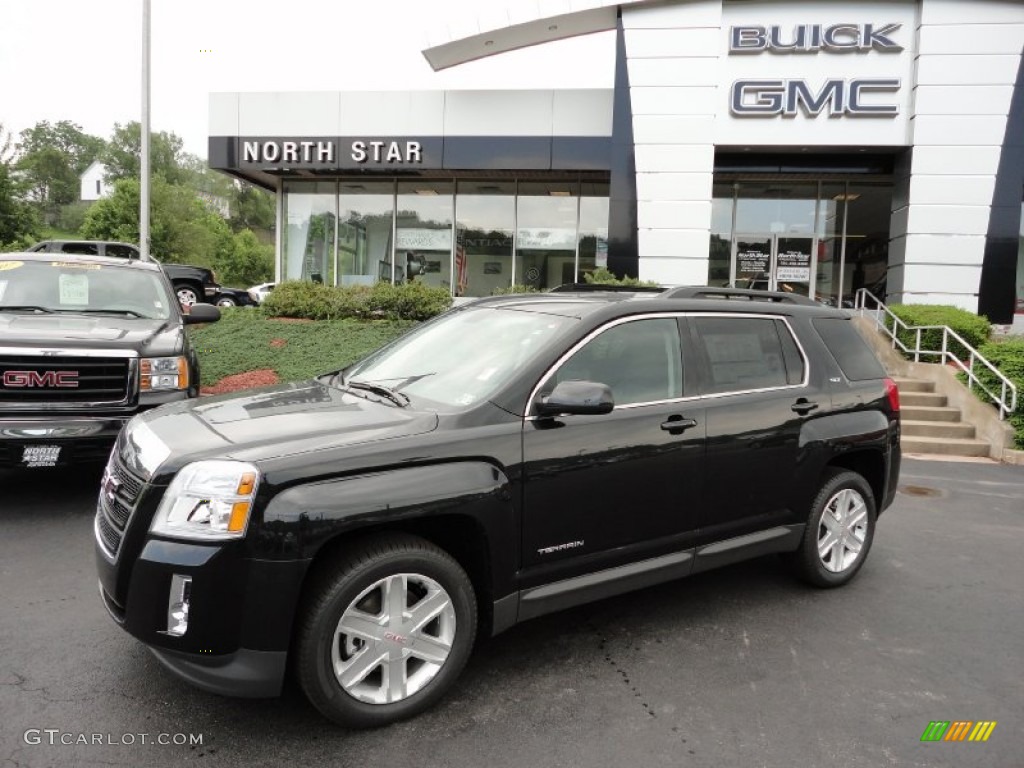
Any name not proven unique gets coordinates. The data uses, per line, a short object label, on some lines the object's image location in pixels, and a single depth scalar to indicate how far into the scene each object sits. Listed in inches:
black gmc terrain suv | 103.5
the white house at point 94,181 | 3472.0
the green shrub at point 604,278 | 560.1
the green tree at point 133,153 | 3245.6
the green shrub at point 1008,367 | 371.6
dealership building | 575.2
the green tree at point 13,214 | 1135.6
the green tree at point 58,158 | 3526.1
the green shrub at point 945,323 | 468.4
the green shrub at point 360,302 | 552.1
